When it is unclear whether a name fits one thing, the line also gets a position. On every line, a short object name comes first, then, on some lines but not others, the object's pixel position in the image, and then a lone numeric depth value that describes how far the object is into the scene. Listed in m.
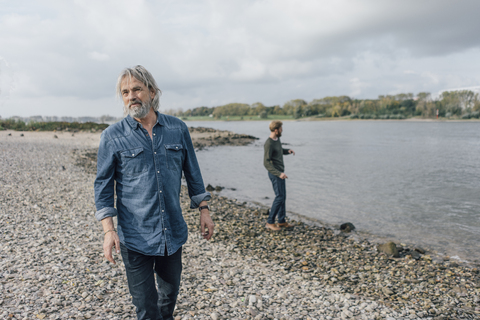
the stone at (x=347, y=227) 10.24
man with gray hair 2.83
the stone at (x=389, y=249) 7.91
